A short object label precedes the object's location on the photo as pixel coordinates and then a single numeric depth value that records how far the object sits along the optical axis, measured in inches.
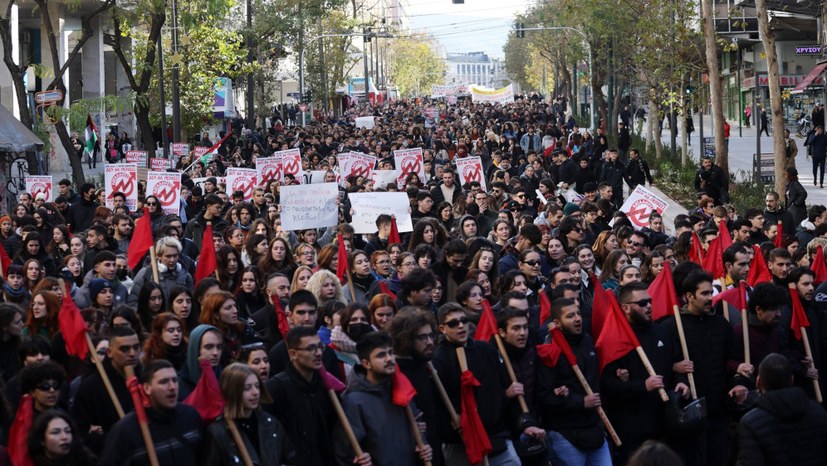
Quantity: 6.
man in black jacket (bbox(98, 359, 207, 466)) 250.4
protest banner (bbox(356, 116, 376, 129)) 2186.3
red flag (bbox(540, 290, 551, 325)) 365.4
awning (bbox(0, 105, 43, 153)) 894.4
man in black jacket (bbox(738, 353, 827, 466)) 253.0
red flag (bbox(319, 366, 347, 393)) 282.7
